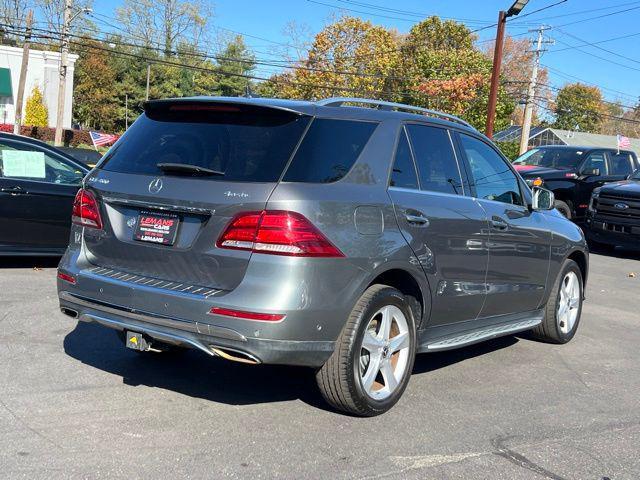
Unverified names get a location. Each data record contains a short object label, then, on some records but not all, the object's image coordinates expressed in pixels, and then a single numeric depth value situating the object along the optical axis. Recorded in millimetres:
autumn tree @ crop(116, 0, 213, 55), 66250
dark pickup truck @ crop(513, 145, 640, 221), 16047
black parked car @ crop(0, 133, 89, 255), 8266
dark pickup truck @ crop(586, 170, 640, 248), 13406
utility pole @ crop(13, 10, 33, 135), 37844
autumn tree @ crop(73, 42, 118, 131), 65500
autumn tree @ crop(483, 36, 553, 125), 78250
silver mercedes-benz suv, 3881
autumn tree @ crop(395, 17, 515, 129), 50625
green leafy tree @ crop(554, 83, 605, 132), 94062
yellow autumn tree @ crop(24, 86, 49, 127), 49406
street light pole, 23438
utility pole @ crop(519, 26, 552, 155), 44031
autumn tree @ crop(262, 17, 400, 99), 54062
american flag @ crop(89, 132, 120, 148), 29067
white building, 48781
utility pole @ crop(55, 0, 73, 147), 35472
